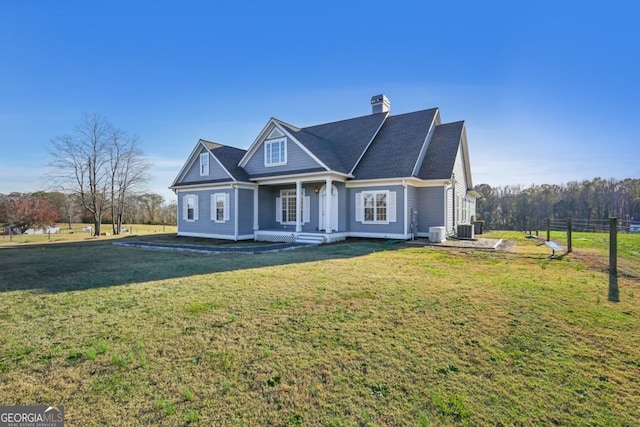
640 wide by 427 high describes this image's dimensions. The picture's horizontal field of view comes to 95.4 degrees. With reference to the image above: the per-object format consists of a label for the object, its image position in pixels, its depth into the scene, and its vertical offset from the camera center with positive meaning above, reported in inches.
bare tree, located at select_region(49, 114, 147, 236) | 944.9 +169.2
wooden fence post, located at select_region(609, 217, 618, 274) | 291.1 -36.6
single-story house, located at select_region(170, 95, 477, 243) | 597.3 +66.6
